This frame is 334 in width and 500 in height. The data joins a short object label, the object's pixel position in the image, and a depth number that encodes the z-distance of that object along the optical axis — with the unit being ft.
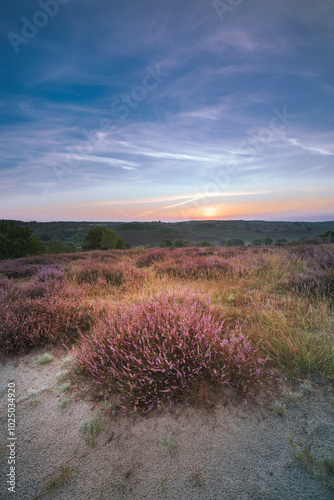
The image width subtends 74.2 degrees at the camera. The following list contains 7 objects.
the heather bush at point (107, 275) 20.80
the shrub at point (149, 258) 35.35
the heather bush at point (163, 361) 7.03
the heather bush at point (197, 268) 23.49
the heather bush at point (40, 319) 10.99
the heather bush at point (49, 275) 21.74
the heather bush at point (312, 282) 15.51
